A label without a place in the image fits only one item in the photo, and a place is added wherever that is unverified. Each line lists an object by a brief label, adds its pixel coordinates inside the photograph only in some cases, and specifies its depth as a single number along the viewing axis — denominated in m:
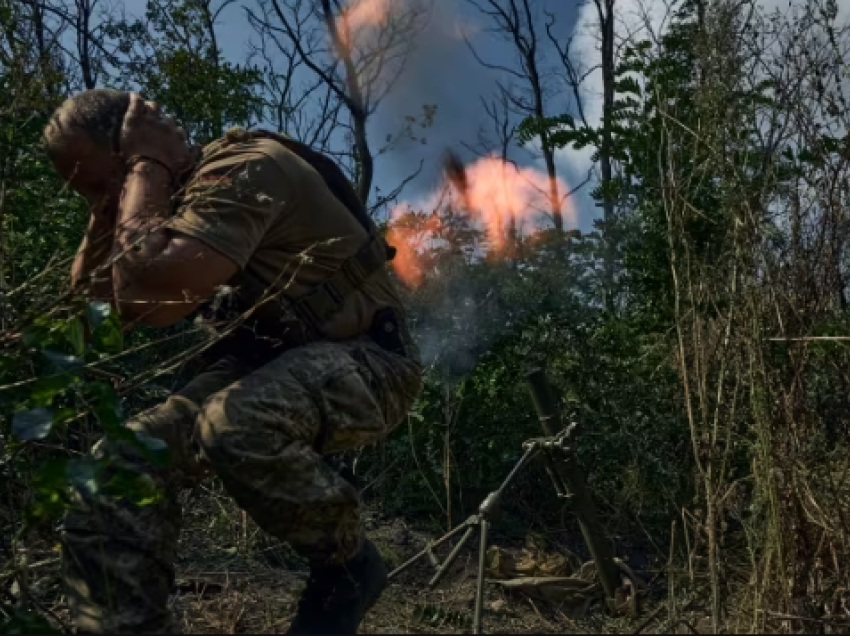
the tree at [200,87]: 7.52
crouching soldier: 2.32
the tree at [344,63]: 15.16
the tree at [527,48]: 21.03
